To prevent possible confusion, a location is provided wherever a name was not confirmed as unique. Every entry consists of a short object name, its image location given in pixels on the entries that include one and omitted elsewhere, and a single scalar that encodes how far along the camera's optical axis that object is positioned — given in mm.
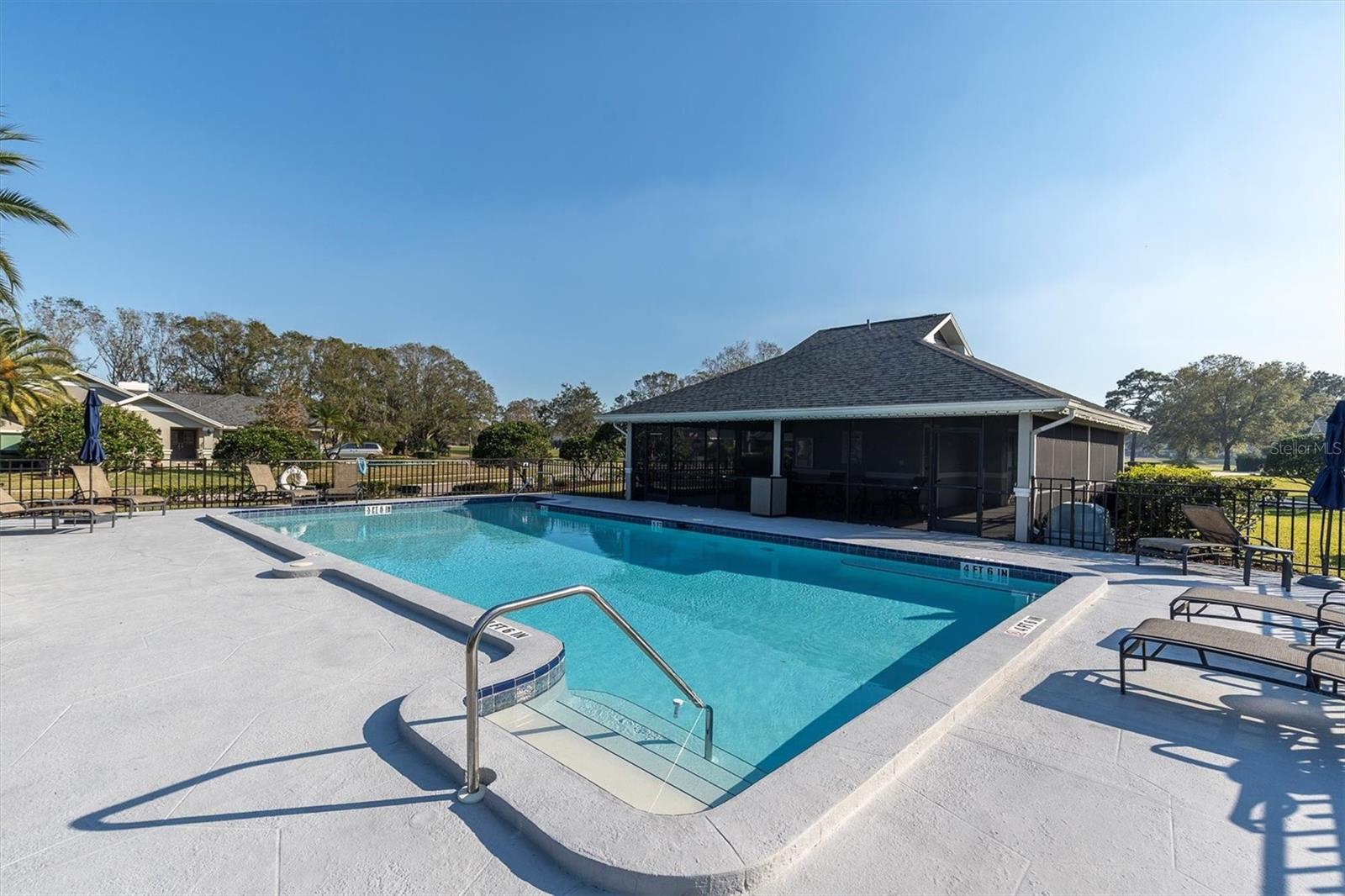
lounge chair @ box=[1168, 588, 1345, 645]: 4105
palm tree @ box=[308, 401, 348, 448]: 36375
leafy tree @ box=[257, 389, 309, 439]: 33125
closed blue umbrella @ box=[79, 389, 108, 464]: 10914
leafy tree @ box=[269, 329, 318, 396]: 44562
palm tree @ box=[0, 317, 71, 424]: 18453
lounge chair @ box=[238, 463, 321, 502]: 14141
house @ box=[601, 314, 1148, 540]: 10953
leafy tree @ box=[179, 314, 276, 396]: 45312
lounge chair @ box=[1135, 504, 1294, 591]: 6637
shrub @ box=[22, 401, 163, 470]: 20141
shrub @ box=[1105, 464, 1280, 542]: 8719
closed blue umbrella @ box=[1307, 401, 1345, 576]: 6359
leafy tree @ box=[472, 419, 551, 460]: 21984
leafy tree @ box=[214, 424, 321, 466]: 21750
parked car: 36500
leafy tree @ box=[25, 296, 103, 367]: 41406
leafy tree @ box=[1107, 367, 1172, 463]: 53344
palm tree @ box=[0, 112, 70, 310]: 9568
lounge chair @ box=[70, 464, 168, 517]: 10922
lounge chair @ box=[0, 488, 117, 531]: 9805
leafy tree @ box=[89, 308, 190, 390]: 45156
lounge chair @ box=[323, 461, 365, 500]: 14906
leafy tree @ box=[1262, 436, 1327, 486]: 24016
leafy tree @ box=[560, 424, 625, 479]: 21328
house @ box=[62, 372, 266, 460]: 32250
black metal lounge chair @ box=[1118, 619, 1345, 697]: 3311
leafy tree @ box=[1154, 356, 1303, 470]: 41906
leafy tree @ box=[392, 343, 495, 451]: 44500
